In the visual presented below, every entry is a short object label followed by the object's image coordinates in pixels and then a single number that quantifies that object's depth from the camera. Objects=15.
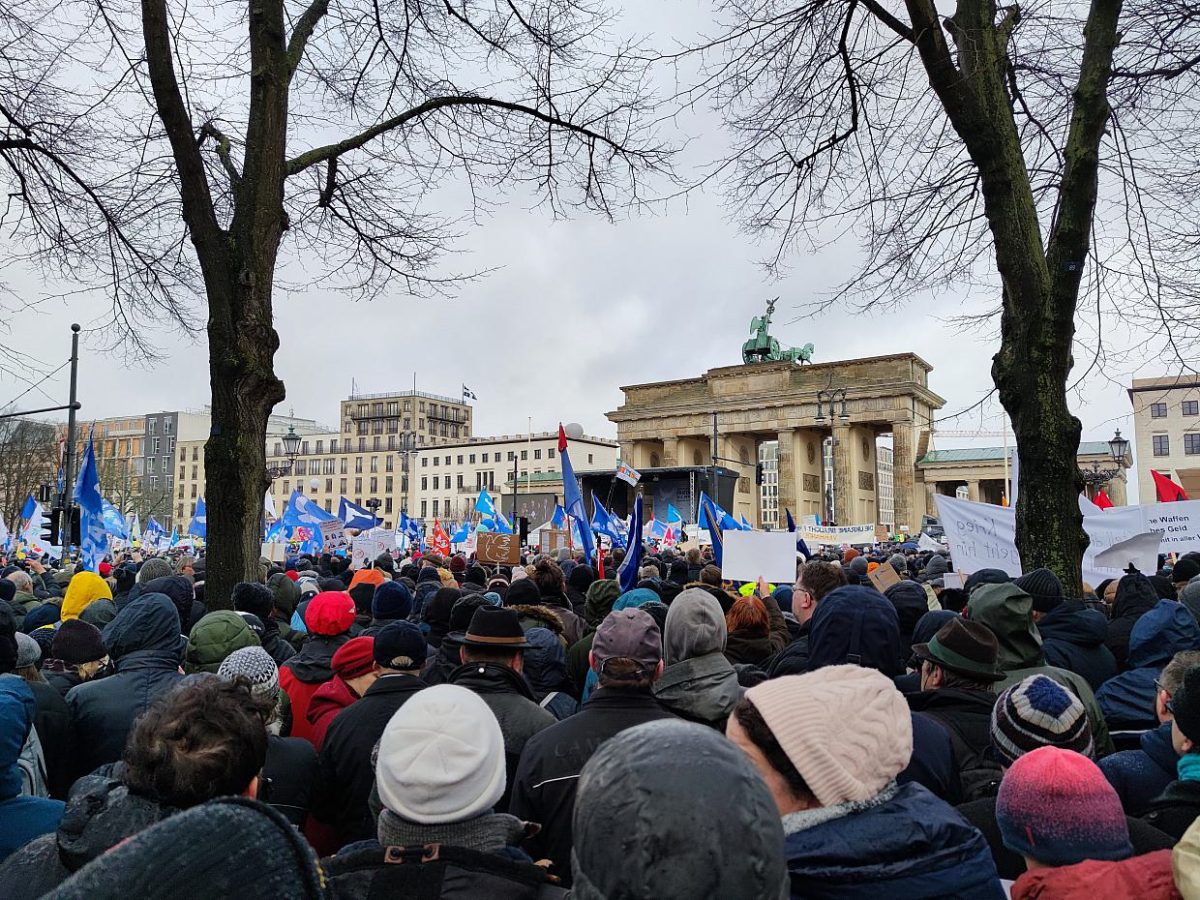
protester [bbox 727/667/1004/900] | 1.84
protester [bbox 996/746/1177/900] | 2.01
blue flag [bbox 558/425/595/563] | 10.83
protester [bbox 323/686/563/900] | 2.02
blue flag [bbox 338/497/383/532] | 22.20
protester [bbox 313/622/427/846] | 3.53
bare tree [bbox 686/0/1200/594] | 7.03
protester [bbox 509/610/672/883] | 3.07
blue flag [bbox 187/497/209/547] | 25.08
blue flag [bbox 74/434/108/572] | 14.45
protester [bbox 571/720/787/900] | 1.19
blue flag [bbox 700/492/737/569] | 11.64
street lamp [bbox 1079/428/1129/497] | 21.66
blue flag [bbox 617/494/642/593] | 8.65
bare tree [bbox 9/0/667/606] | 7.27
